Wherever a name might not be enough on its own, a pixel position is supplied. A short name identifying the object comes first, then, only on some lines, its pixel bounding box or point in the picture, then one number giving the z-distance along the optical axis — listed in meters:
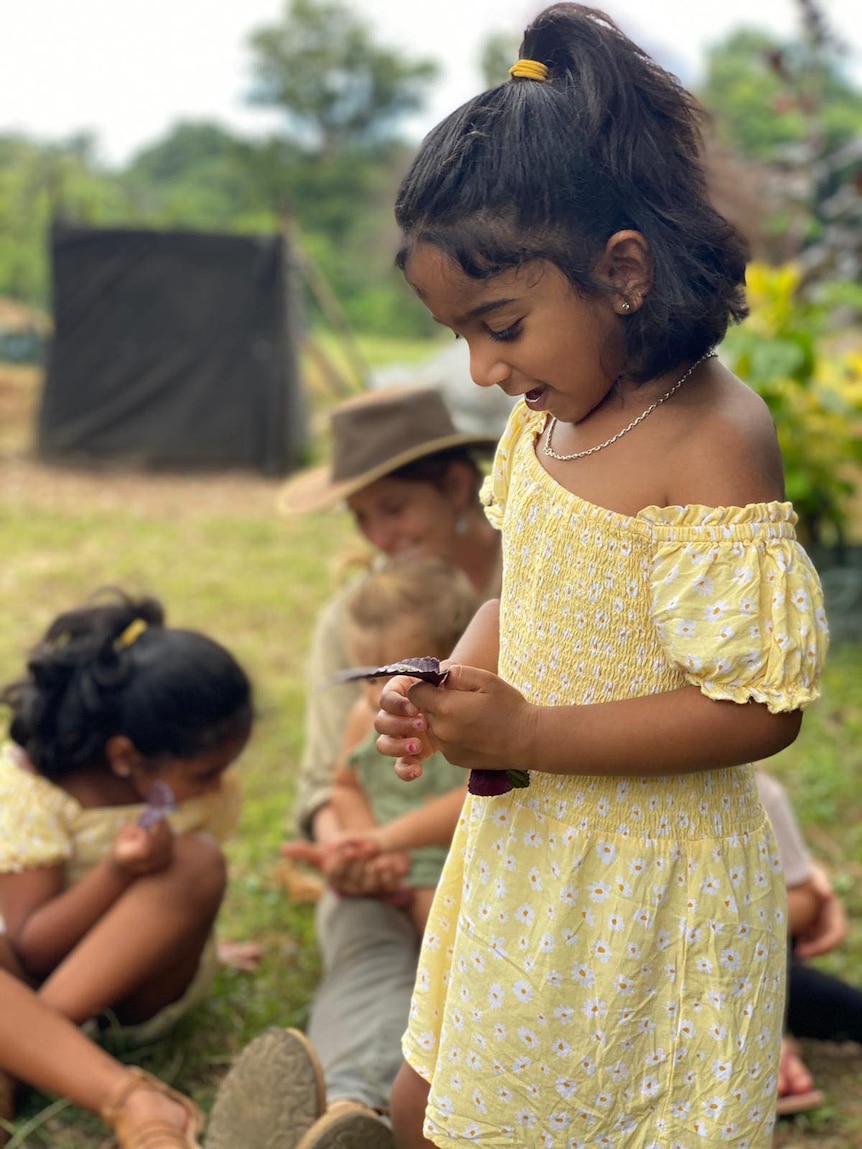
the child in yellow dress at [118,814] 2.26
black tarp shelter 9.53
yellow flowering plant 5.07
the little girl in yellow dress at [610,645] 1.32
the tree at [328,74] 35.09
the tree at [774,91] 7.92
